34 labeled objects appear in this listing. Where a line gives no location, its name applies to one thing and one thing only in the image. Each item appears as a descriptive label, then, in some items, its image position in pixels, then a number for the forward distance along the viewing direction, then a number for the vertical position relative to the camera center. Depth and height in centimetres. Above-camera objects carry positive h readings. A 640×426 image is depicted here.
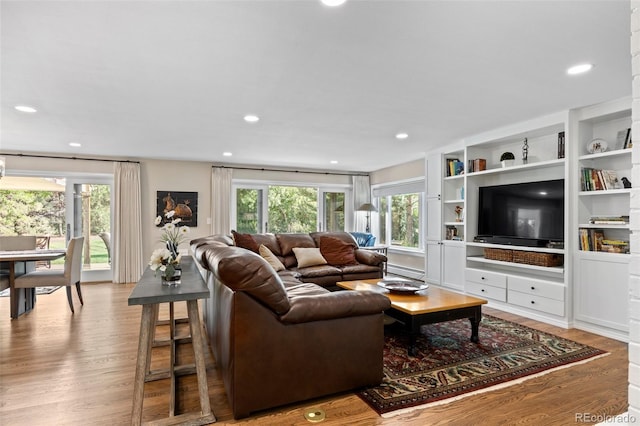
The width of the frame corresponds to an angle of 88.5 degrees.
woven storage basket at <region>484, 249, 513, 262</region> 416 -53
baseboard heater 615 -114
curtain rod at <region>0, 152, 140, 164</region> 545 +97
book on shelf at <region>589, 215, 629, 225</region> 314 -6
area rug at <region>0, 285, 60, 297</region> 480 -118
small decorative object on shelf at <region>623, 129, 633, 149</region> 316 +71
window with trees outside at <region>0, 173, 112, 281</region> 547 +2
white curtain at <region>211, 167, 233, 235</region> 645 +30
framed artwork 622 +18
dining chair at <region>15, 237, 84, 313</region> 380 -74
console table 174 -67
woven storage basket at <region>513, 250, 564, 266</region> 371 -52
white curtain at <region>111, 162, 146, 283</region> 583 -20
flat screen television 370 +1
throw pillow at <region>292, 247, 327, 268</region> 462 -61
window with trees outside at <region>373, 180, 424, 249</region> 656 +0
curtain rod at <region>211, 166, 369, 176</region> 669 +94
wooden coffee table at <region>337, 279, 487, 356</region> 267 -79
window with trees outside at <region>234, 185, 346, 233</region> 690 +12
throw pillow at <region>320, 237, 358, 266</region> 482 -56
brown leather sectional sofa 184 -75
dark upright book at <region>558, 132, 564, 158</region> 361 +77
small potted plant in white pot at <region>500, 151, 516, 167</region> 429 +74
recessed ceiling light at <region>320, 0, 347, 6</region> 171 +111
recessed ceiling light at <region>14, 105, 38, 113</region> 331 +109
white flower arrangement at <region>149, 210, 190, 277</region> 209 -26
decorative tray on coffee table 313 -72
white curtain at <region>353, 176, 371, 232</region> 765 +41
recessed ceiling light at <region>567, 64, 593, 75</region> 248 +112
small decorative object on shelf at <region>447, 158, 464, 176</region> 504 +73
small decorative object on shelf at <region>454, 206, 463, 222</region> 520 +3
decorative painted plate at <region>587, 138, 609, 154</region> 338 +71
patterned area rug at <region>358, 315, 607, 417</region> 211 -117
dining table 366 -66
